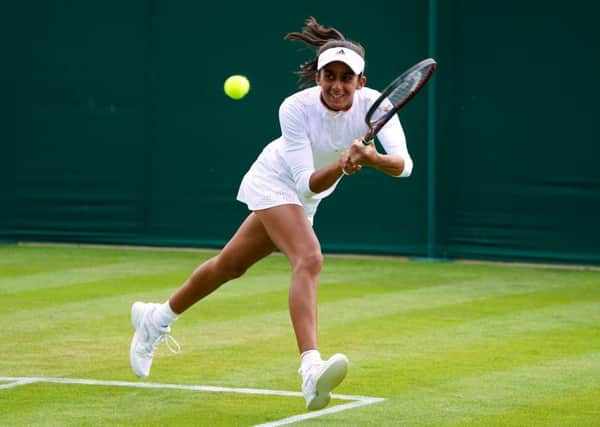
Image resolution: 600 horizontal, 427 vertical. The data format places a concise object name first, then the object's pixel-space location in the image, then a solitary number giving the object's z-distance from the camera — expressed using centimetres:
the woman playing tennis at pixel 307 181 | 1162
